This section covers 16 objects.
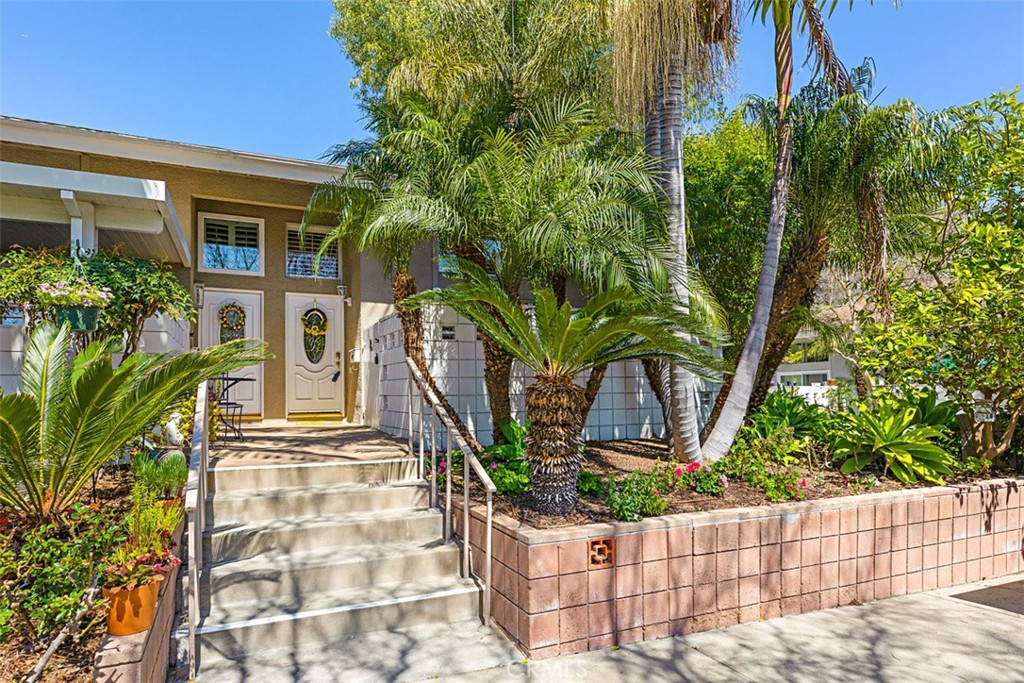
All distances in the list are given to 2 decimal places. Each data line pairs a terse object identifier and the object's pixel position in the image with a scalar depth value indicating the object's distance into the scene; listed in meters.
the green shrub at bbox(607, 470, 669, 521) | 4.52
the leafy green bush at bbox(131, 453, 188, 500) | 4.32
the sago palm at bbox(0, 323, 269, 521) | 3.66
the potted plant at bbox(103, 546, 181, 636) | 3.03
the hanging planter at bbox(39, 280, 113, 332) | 5.21
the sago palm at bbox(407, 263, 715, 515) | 4.57
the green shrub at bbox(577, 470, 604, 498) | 5.30
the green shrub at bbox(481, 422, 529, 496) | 5.18
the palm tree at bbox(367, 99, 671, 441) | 5.43
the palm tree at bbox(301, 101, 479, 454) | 6.27
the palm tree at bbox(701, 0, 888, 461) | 6.47
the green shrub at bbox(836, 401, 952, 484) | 5.89
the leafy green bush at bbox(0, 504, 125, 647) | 3.04
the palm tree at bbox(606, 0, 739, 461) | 5.75
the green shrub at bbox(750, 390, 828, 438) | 7.13
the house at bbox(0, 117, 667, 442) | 6.77
